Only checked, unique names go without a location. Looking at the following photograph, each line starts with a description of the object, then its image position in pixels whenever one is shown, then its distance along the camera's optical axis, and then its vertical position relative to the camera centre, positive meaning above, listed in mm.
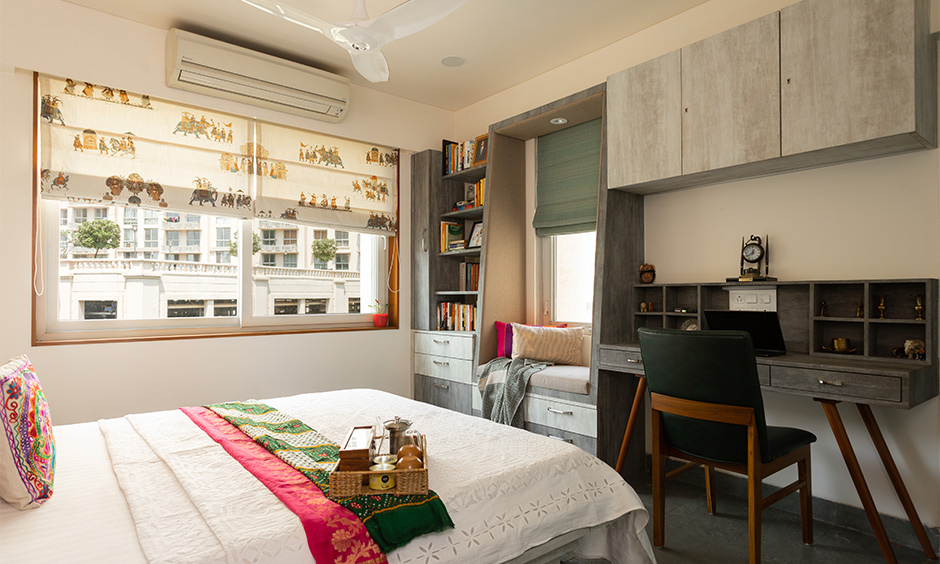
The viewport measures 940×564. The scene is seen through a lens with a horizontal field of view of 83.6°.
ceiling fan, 2076 +1077
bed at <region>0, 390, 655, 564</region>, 1195 -594
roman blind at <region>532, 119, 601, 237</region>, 3641 +743
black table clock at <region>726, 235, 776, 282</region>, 2824 +147
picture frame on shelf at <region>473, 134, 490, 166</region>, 4055 +1041
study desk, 2006 -419
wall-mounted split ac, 3238 +1348
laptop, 2502 -209
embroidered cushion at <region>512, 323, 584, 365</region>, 3518 -419
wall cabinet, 2129 +869
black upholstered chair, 2016 -543
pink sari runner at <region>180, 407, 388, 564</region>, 1232 -579
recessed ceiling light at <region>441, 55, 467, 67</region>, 3770 +1602
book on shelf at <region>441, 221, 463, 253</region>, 4391 +412
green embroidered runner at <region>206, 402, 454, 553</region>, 1315 -571
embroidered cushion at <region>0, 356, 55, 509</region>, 1365 -454
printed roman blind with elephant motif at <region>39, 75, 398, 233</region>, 3051 +802
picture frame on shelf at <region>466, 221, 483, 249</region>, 4156 +364
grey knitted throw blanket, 3393 -696
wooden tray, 1390 -538
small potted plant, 4340 -270
